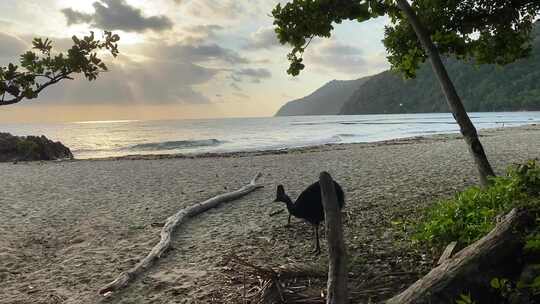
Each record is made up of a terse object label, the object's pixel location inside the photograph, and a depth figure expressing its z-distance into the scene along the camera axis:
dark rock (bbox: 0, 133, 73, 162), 41.34
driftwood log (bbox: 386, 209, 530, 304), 4.52
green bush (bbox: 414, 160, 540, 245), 6.31
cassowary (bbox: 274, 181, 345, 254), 8.38
